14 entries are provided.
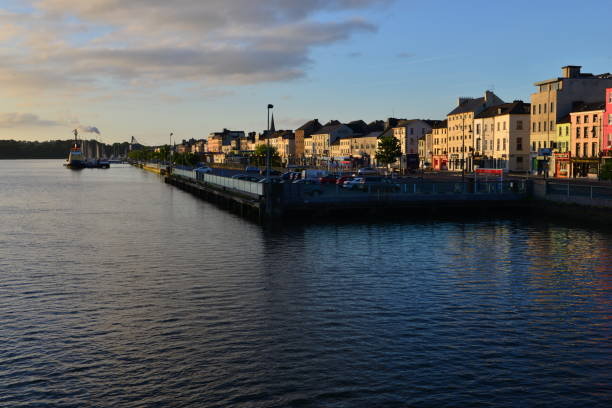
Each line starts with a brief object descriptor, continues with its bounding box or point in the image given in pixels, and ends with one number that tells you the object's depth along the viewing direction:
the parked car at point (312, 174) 90.51
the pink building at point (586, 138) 100.06
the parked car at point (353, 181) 73.49
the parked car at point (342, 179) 82.38
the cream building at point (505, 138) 130.00
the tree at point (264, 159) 181.80
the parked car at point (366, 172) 115.05
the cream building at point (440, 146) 164.62
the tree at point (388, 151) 151.50
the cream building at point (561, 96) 113.81
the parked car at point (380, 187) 60.47
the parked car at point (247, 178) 85.21
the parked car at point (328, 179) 85.44
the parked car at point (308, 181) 72.62
